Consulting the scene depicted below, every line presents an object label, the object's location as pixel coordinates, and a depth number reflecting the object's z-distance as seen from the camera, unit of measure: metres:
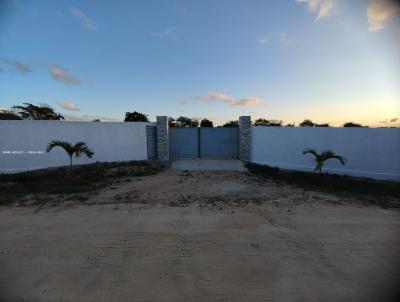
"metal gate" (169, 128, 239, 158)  13.52
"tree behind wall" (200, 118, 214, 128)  23.36
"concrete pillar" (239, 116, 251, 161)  12.90
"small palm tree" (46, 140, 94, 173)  9.44
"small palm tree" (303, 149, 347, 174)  9.39
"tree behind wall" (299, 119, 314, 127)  20.00
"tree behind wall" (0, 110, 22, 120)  19.08
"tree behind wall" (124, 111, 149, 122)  29.13
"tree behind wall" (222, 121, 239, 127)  22.67
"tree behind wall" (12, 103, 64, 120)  22.58
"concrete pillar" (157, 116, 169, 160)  13.01
